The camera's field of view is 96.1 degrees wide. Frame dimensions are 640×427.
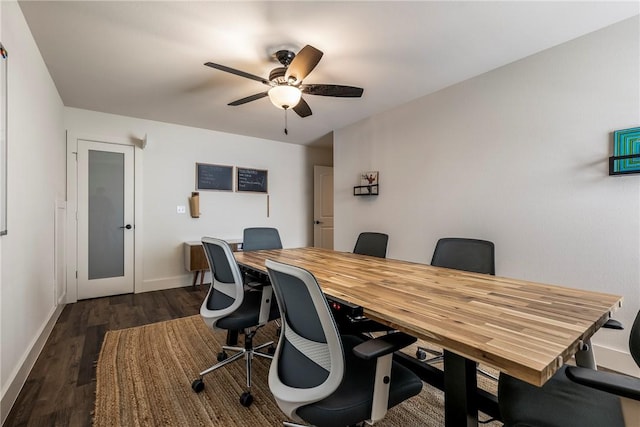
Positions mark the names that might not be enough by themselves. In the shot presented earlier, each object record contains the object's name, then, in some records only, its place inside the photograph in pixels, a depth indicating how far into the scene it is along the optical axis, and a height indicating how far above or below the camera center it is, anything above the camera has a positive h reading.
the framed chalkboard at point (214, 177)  4.40 +0.49
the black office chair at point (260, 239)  3.03 -0.33
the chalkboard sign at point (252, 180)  4.78 +0.49
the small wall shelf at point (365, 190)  3.83 +0.27
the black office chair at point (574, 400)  0.75 -0.66
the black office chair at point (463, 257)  1.97 -0.34
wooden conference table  0.76 -0.38
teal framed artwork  1.91 +0.40
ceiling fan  1.97 +1.00
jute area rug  1.57 -1.15
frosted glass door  3.64 -0.15
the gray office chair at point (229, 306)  1.79 -0.65
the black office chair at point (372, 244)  2.73 -0.35
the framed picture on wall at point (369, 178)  3.86 +0.44
